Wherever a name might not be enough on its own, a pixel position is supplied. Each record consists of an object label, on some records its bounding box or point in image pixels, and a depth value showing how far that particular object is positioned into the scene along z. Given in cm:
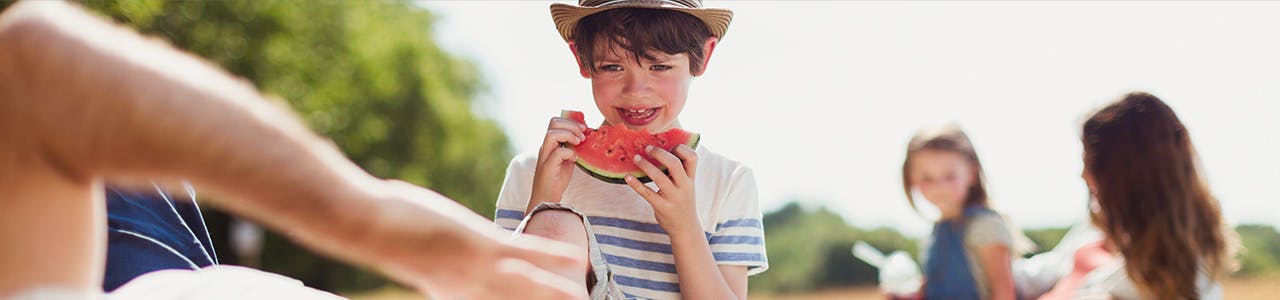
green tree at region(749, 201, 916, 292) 2197
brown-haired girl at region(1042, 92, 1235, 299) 368
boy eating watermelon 307
